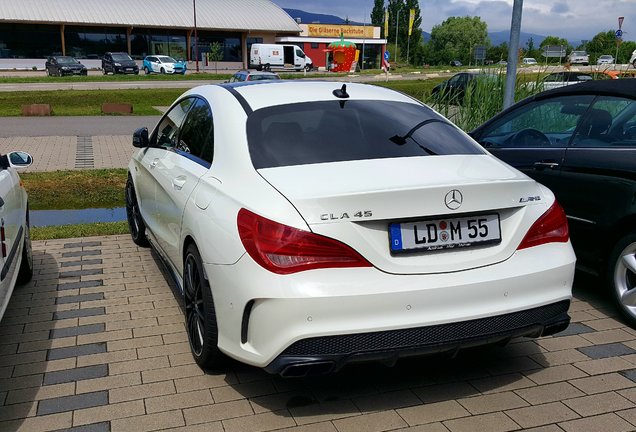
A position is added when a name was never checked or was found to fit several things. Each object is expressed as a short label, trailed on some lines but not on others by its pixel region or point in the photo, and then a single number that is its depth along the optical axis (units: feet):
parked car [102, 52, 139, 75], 152.35
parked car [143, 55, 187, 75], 160.56
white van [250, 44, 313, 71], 182.09
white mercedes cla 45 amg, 9.46
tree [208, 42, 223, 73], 209.08
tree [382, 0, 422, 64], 295.28
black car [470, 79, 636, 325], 14.26
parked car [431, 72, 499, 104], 30.92
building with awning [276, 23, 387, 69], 233.76
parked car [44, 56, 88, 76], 140.45
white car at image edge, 12.65
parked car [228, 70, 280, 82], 87.86
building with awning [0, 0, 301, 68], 187.21
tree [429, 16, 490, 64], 314.14
